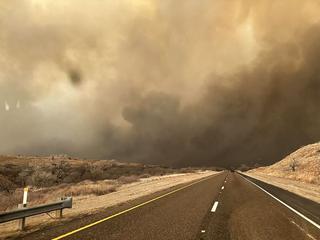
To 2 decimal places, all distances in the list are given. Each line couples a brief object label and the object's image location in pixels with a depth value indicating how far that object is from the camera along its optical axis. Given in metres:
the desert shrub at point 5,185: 44.91
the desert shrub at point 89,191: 25.49
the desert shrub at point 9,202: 19.67
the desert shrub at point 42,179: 58.68
